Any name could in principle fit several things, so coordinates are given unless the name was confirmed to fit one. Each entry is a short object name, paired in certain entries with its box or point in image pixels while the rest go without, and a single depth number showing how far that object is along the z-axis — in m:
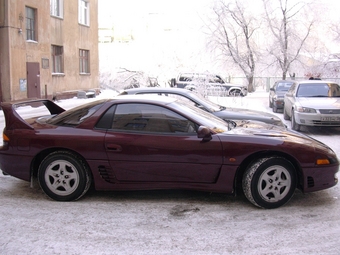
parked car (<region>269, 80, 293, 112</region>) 17.06
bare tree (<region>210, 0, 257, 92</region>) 31.95
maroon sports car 4.99
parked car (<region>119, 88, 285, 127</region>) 8.27
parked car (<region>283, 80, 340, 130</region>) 10.82
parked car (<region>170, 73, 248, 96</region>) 18.05
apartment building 18.08
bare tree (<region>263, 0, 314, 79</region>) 31.70
